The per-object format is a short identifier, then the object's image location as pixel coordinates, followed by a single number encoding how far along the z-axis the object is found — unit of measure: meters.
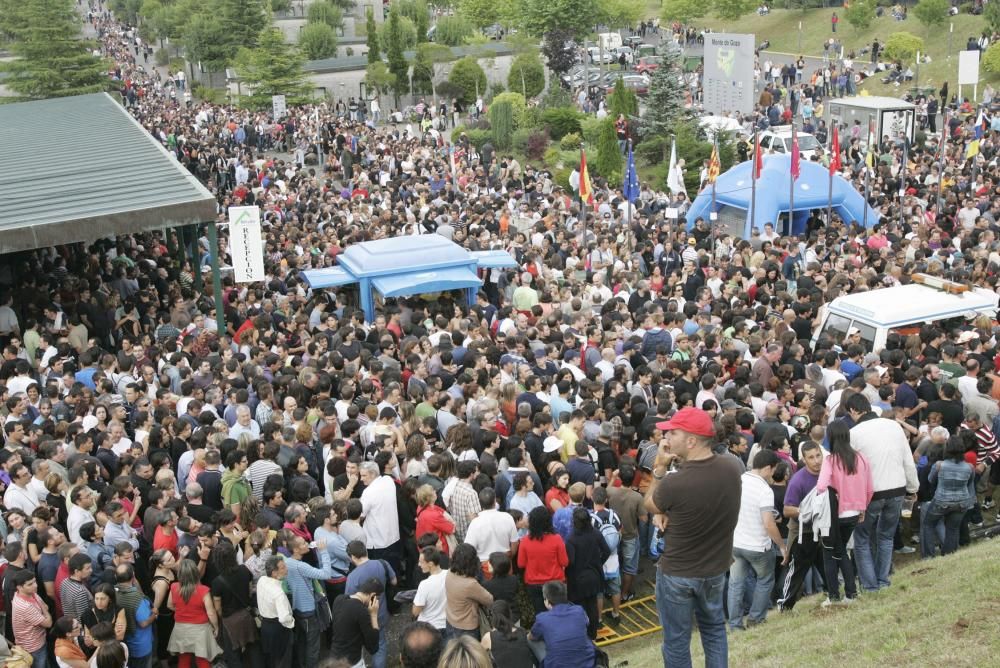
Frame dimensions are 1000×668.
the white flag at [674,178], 23.78
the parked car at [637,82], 44.35
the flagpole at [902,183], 23.04
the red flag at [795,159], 21.81
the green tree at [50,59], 48.22
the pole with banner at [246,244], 16.77
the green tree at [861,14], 57.47
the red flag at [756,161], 21.39
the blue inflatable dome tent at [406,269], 16.98
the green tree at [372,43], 54.16
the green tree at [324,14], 74.19
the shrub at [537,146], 37.00
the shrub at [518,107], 39.06
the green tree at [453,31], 65.94
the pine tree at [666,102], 32.81
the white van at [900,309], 13.12
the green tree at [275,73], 47.12
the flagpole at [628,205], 21.56
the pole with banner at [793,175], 21.83
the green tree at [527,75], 46.53
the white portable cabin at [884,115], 31.83
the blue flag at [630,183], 22.27
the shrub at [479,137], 39.16
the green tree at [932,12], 52.91
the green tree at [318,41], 65.56
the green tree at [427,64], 50.22
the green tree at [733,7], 63.44
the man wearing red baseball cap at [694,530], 6.09
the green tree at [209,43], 62.44
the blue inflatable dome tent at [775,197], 23.02
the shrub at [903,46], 50.28
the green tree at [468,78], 48.56
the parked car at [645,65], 52.19
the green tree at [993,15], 49.38
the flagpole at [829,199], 21.92
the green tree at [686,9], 64.06
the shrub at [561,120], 38.06
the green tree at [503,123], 38.31
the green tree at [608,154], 31.03
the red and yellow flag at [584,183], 20.63
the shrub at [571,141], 36.03
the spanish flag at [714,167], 21.84
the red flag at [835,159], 21.88
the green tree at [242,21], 62.16
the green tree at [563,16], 49.97
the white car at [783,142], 31.81
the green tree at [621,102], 34.66
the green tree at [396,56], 50.42
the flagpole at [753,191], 21.56
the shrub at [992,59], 44.69
